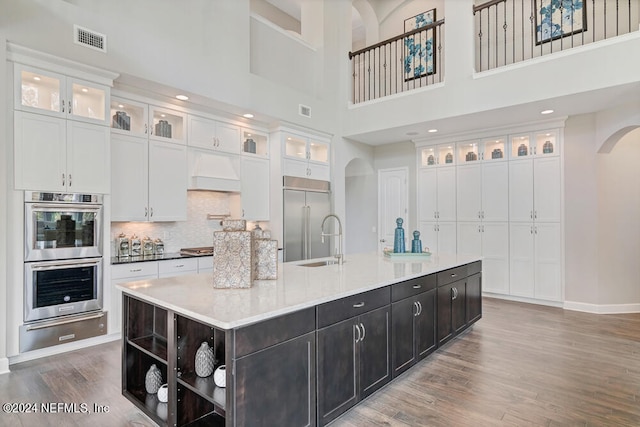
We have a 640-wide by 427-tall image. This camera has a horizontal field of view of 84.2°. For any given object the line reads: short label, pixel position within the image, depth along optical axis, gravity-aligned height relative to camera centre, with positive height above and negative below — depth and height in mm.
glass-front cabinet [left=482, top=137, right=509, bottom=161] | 6062 +1141
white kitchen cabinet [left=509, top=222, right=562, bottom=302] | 5562 -756
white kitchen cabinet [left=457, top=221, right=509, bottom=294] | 6039 -600
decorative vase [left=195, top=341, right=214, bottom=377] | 1987 -829
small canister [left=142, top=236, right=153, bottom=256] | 4664 -426
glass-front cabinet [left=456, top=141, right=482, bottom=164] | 6359 +1145
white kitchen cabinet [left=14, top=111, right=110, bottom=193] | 3301 +605
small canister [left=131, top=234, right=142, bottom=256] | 4543 -405
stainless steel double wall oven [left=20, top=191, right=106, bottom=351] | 3342 -537
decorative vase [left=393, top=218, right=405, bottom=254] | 3930 -299
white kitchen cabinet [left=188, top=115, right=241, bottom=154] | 4934 +1167
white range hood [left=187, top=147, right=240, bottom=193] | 4910 +637
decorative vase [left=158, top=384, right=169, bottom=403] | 2232 -1137
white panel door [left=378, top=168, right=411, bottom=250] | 7320 +265
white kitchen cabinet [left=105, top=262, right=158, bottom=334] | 3904 -730
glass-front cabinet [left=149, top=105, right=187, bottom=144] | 4527 +1203
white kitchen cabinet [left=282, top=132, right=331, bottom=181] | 5926 +1037
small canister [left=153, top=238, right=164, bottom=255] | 4770 -430
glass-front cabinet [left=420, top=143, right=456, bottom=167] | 6672 +1137
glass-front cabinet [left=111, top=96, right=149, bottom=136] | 4203 +1202
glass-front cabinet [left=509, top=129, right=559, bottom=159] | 5621 +1139
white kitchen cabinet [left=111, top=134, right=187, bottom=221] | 4172 +437
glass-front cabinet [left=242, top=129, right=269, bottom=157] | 5652 +1180
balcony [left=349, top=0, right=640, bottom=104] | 5312 +2962
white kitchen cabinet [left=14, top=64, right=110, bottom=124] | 3354 +1219
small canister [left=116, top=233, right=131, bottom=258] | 4426 -392
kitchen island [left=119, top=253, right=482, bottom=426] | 1761 -777
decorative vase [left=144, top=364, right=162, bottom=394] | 2336 -1096
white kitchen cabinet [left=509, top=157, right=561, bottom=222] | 5570 +392
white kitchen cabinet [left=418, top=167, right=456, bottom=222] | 6625 +391
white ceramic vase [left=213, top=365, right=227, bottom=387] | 1873 -865
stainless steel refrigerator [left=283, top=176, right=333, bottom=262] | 5875 -12
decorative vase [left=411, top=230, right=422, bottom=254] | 4016 -362
